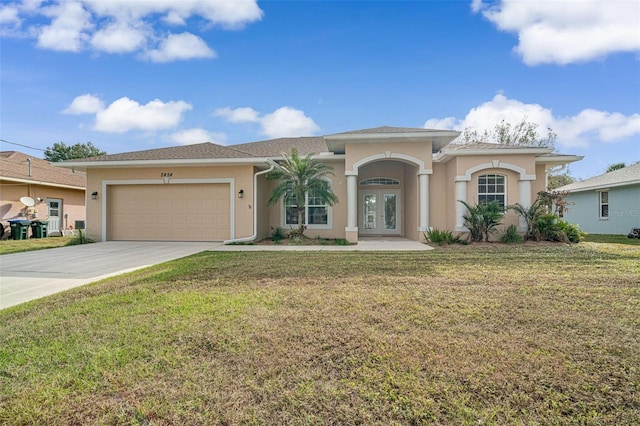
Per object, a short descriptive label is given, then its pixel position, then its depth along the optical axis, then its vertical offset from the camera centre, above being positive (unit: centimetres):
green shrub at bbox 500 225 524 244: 1120 -78
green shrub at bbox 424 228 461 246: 1121 -80
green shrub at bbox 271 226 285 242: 1259 -73
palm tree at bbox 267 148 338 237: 1164 +131
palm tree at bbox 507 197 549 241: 1131 +2
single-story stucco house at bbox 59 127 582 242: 1182 +121
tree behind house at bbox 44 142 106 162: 4047 +848
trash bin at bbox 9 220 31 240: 1443 -51
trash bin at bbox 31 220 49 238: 1527 -55
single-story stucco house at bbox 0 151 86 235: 1512 +133
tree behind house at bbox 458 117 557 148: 2639 +665
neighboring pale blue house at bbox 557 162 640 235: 1593 +65
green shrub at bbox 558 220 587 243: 1127 -63
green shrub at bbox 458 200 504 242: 1114 -15
